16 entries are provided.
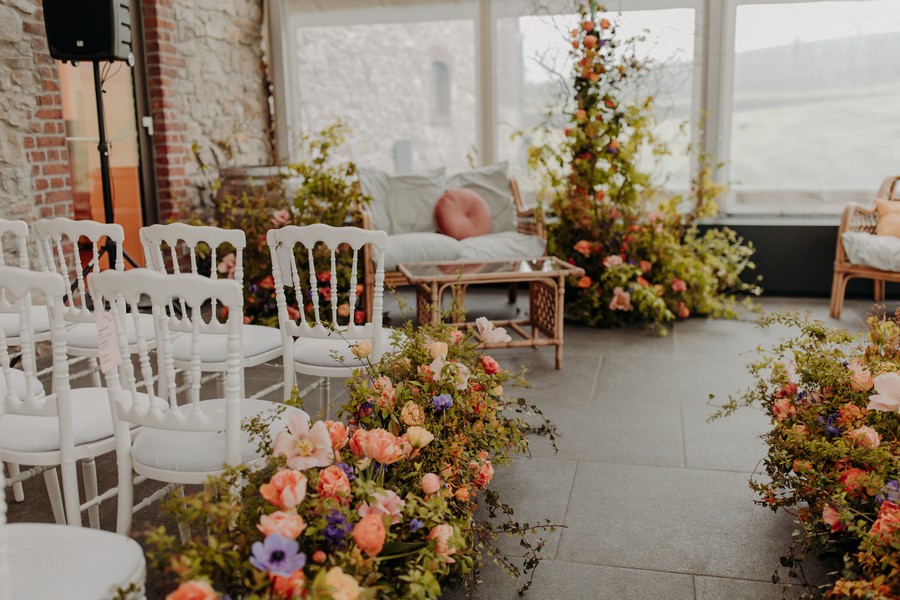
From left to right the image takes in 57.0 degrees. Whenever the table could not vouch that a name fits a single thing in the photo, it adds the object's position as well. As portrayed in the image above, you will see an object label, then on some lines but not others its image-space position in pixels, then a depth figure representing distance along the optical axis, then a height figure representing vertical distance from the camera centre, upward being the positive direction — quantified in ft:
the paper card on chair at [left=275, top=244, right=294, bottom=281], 8.28 -0.95
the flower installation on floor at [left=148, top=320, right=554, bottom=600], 4.19 -2.02
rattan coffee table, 12.82 -1.91
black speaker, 13.07 +2.17
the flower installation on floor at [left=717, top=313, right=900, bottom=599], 5.42 -2.29
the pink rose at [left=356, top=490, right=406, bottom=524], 4.94 -2.05
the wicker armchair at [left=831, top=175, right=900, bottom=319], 15.97 -2.17
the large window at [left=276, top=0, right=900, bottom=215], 18.92 +1.80
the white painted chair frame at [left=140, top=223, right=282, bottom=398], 8.36 -0.79
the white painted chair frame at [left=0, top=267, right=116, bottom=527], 5.46 -1.67
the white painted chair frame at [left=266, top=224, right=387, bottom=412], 8.11 -1.27
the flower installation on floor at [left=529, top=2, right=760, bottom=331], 16.05 -1.25
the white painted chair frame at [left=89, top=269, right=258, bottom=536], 5.51 -1.48
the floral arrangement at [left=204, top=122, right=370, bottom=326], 15.15 -1.01
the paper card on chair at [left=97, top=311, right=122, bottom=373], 5.46 -1.17
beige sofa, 16.07 -1.21
